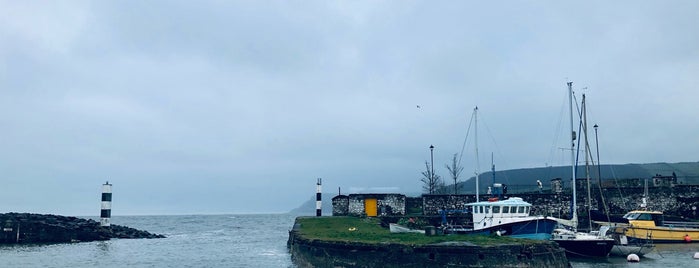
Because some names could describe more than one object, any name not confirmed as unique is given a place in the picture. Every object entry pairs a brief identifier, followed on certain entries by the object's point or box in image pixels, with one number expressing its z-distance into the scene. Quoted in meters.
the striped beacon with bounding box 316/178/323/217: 52.21
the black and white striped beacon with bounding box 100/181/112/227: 51.88
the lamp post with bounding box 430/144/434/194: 68.29
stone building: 48.75
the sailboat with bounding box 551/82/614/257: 32.41
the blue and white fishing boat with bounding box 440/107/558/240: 34.19
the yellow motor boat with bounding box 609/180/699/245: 41.78
